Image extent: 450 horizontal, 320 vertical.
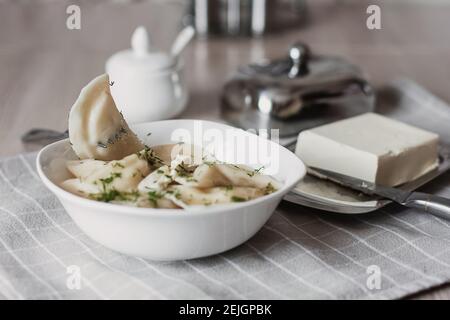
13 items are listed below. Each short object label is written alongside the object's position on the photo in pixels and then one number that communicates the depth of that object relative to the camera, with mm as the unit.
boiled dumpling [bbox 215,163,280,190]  791
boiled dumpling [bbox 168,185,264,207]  750
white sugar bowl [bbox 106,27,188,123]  1295
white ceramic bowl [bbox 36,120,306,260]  718
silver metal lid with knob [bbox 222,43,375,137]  1283
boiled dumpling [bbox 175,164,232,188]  769
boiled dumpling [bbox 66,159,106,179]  806
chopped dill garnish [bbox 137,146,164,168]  835
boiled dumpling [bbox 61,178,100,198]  768
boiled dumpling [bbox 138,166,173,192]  774
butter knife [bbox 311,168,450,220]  880
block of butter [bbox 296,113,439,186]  987
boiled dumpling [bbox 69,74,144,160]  828
